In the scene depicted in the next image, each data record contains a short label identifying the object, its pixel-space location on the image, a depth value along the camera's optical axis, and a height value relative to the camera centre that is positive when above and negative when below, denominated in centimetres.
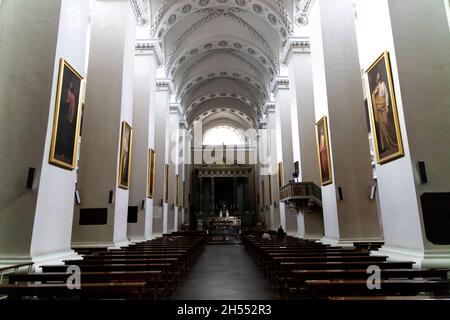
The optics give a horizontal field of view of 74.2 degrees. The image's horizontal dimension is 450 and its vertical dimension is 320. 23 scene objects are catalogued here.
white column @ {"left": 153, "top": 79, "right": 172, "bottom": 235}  1337 +353
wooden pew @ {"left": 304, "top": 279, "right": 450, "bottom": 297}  286 -64
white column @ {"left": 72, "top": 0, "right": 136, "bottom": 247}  762 +275
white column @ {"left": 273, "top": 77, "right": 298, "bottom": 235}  1361 +393
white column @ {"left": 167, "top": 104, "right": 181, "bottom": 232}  1727 +368
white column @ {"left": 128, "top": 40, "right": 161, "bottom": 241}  1079 +340
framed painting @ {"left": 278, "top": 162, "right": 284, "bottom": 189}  1445 +233
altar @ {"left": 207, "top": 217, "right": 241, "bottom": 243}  2181 -35
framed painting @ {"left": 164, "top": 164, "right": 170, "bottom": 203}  1439 +196
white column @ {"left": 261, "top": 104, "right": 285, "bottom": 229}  1733 +318
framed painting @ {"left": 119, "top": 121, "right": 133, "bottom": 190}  815 +186
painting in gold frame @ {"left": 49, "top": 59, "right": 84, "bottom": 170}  493 +182
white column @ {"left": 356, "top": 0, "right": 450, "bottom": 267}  437 +157
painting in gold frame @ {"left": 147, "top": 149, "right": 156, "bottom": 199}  1148 +202
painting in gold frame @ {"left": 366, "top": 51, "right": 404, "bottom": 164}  480 +183
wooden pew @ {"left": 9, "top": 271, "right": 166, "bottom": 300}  352 -63
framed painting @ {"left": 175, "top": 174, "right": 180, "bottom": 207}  1865 +178
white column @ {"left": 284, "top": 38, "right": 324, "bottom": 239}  1063 +368
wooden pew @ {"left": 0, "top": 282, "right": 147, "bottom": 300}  291 -64
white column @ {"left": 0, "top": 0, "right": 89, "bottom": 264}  443 +143
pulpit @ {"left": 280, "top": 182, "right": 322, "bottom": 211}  1019 +89
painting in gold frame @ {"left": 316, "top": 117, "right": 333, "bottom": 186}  783 +186
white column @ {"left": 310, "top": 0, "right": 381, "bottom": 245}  728 +249
